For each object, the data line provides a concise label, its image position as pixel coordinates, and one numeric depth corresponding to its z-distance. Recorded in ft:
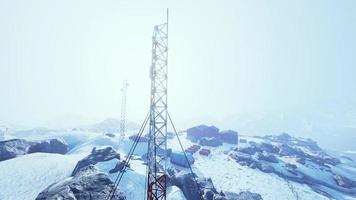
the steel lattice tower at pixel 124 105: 221.95
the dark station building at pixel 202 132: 273.75
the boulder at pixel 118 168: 111.24
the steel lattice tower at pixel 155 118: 68.59
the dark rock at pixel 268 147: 249.59
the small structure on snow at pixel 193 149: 214.81
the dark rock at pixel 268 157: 212.97
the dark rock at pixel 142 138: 221.37
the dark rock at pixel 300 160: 221.05
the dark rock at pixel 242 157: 201.67
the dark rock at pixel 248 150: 225.97
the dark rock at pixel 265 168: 188.74
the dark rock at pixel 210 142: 246.27
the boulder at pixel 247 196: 123.54
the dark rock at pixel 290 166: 200.75
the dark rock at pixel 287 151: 248.89
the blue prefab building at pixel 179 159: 173.99
